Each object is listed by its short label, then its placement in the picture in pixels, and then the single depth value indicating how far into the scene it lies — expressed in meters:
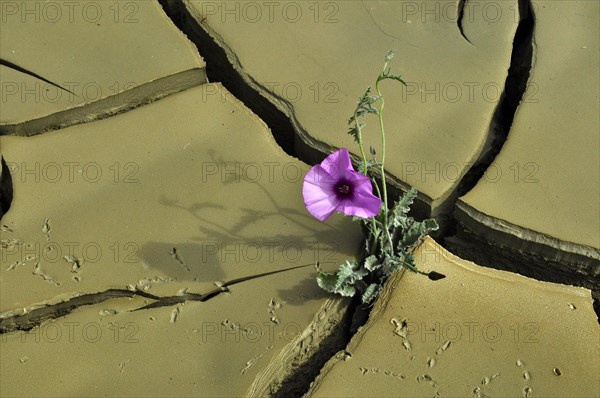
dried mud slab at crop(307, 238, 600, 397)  1.01
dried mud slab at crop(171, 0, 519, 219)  1.08
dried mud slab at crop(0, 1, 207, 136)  1.10
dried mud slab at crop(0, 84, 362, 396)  1.02
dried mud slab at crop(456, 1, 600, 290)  1.05
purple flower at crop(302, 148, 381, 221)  0.99
